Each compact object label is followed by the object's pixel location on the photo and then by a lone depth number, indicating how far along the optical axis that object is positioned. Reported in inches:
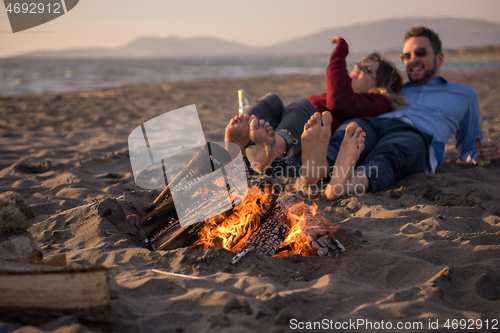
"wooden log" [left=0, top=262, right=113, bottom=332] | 45.4
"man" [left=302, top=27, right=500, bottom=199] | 103.2
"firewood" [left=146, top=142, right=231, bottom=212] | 81.5
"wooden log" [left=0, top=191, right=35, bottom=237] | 54.6
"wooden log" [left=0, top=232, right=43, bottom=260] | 54.6
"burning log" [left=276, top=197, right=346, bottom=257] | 73.5
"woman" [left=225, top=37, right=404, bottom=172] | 96.5
